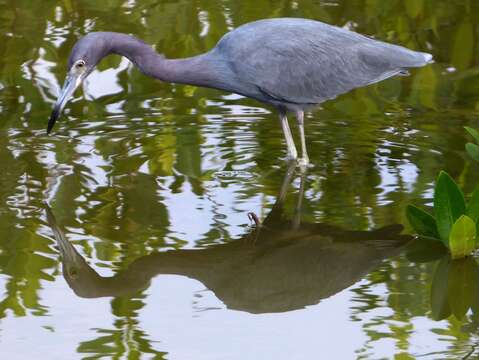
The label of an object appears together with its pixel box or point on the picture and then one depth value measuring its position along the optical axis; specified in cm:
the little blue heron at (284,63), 1249
